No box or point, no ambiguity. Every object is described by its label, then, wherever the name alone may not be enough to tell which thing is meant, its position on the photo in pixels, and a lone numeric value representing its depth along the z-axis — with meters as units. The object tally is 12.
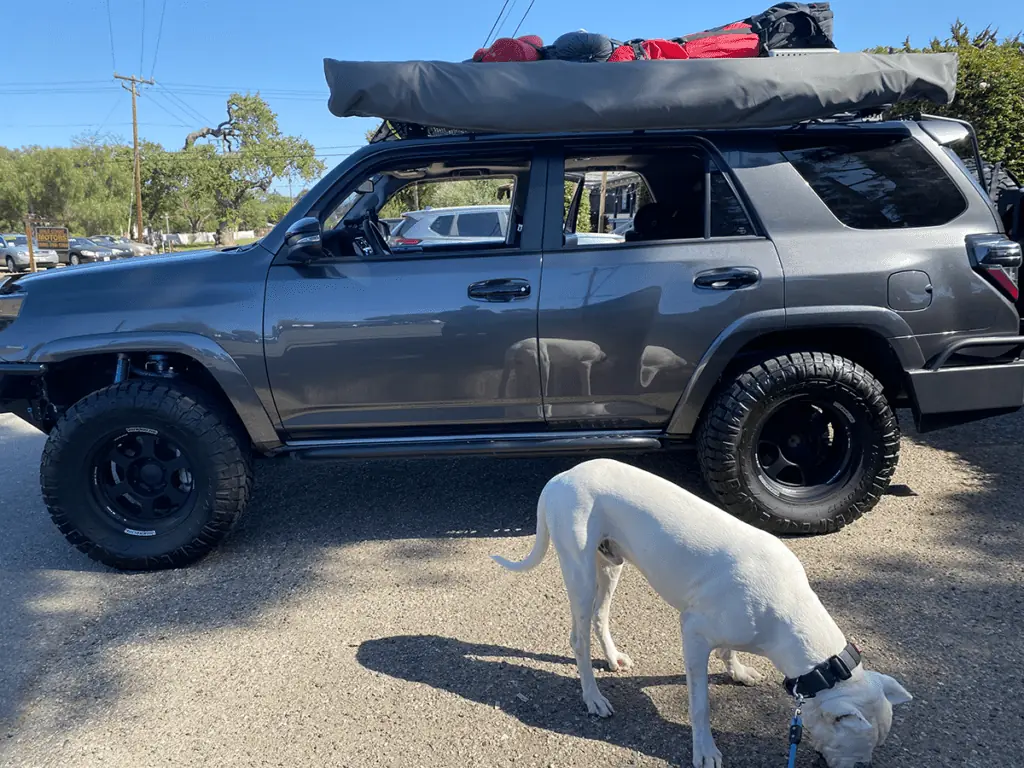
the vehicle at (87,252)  31.95
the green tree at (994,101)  7.07
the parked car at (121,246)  33.22
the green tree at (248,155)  54.66
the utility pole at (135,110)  35.59
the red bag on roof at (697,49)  3.55
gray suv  3.32
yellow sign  15.40
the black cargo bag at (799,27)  3.66
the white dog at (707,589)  1.94
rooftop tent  3.18
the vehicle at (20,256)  29.12
